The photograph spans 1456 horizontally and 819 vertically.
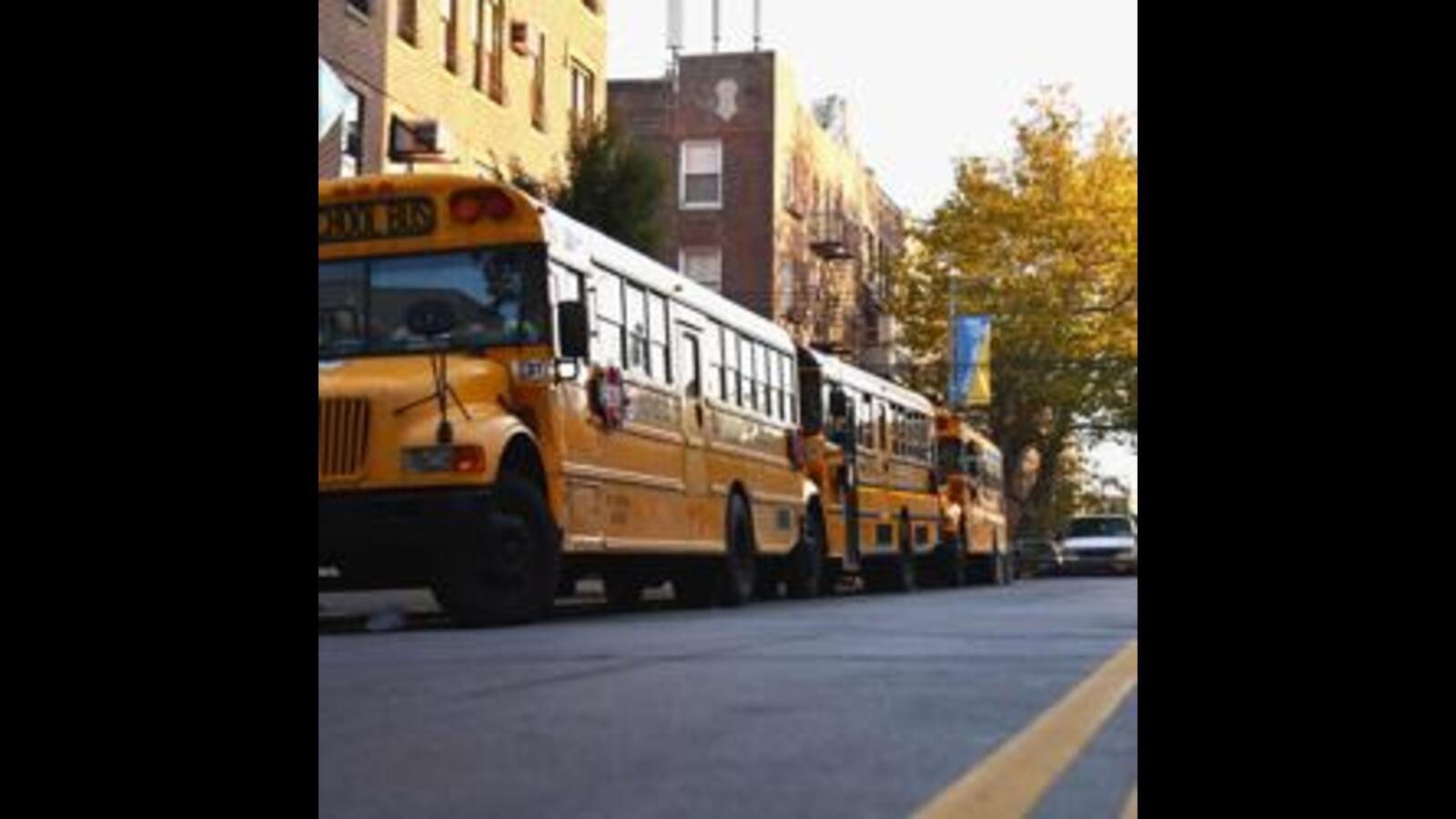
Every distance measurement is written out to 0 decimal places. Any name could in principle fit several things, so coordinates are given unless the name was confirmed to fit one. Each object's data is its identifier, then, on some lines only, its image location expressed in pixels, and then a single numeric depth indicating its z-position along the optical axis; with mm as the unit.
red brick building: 51531
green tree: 29109
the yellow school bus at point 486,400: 13031
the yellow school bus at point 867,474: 23484
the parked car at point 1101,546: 49406
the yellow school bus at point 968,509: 32125
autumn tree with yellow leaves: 51094
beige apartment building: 27188
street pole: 50469
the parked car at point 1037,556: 52875
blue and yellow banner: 49625
